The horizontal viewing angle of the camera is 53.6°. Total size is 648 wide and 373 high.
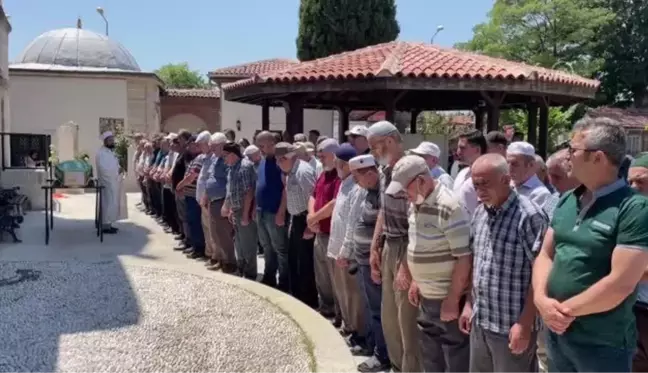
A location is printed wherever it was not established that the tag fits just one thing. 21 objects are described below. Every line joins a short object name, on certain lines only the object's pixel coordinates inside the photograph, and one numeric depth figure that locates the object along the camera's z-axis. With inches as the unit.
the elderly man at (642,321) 134.0
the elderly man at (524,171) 167.2
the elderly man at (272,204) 263.7
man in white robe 410.6
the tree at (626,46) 1375.5
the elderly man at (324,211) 215.3
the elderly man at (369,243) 179.5
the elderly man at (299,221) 245.9
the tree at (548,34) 1268.5
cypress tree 812.6
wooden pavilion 347.9
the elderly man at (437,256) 138.3
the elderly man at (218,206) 304.8
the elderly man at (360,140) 214.7
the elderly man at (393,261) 158.1
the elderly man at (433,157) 184.5
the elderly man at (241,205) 284.5
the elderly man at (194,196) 336.8
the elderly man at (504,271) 121.0
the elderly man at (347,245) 191.6
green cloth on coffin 388.2
